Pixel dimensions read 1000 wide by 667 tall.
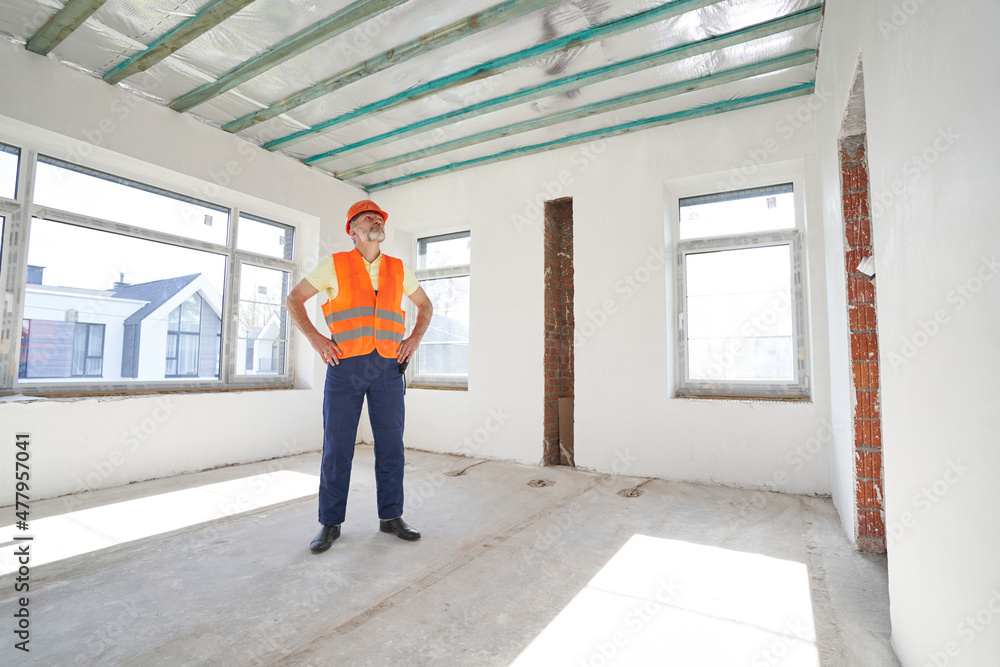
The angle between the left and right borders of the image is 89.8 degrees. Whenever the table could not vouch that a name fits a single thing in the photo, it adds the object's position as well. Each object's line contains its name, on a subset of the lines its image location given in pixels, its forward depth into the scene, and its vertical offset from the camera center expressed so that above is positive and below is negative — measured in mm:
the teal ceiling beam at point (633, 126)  3643 +1973
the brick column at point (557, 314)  4633 +476
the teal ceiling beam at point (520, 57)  2818 +1986
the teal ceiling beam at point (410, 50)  2838 +1990
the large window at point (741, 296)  3766 +538
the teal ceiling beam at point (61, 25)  2834 +1994
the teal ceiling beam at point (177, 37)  2850 +1988
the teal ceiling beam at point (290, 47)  2850 +1988
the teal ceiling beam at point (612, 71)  2930 +1983
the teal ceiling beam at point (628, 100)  3291 +1984
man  2545 +33
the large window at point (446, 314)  5309 +519
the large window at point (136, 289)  3482 +585
